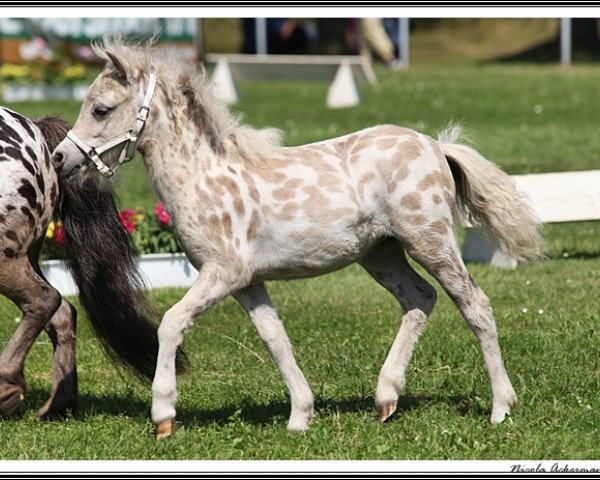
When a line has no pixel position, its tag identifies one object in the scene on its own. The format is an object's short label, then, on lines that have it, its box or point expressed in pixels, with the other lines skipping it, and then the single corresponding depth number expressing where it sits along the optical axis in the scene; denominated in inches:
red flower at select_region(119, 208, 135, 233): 681.5
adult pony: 488.7
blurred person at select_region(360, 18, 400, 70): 2206.0
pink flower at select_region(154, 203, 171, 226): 794.8
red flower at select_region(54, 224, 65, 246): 529.7
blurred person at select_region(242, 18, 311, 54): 2593.5
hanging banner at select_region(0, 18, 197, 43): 1828.2
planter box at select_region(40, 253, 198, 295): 770.8
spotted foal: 458.3
